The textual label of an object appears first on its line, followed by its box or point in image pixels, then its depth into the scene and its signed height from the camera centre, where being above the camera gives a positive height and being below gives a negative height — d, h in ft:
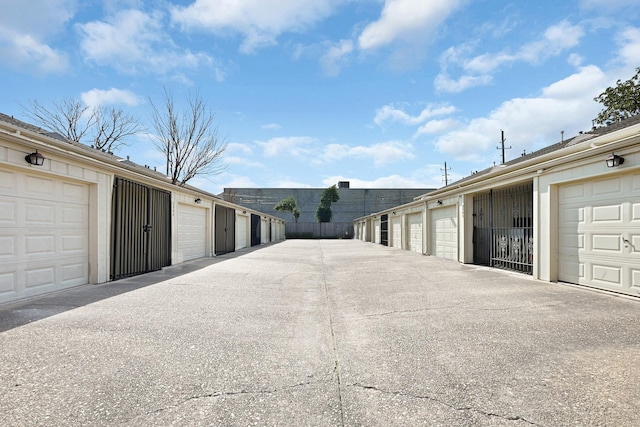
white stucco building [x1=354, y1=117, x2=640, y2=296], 18.11 +0.27
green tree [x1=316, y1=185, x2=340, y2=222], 129.18 +6.26
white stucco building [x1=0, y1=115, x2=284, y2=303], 17.01 +0.14
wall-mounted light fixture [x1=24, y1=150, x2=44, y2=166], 17.24 +3.36
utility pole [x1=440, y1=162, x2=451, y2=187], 128.36 +17.92
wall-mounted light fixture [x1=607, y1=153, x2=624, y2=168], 17.86 +3.30
